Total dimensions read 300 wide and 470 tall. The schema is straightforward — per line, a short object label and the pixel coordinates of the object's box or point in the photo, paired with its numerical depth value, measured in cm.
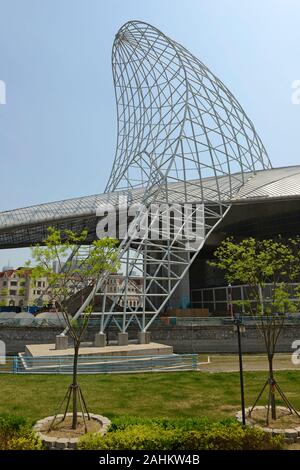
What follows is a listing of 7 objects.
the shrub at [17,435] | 914
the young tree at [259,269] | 1541
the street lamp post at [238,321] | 1343
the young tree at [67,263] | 1458
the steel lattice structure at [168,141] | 4456
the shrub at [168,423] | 1067
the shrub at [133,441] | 909
